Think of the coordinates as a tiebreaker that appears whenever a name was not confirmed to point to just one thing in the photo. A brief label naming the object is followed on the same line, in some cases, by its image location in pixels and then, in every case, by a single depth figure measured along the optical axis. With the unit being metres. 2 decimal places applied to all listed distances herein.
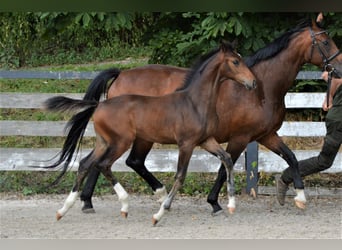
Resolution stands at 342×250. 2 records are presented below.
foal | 9.59
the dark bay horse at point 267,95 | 10.52
